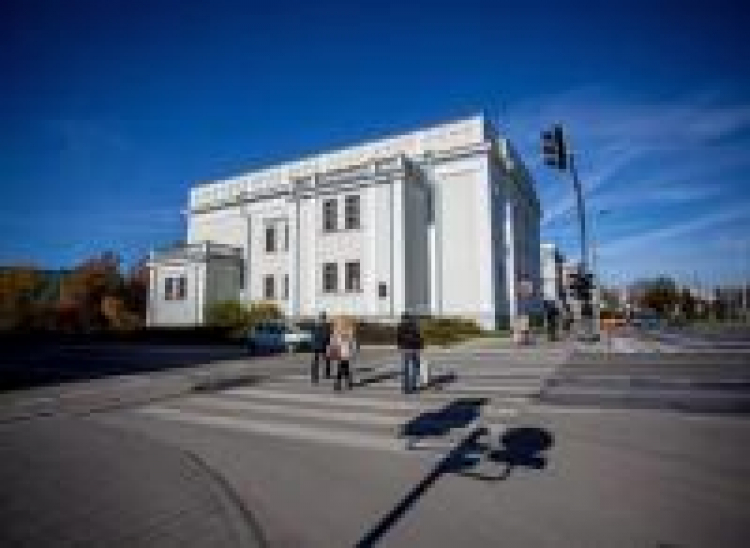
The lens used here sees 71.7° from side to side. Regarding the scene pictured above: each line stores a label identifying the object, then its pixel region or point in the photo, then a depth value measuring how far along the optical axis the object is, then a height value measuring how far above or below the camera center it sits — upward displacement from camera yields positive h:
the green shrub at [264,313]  35.59 -0.09
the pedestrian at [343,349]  12.59 -0.92
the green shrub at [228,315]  35.28 -0.22
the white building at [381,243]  33.25 +4.84
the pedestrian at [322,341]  14.71 -0.84
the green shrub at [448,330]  28.50 -1.15
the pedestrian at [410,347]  12.10 -0.86
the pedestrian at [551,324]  29.19 -0.82
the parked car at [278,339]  25.52 -1.35
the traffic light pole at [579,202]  16.78 +3.86
